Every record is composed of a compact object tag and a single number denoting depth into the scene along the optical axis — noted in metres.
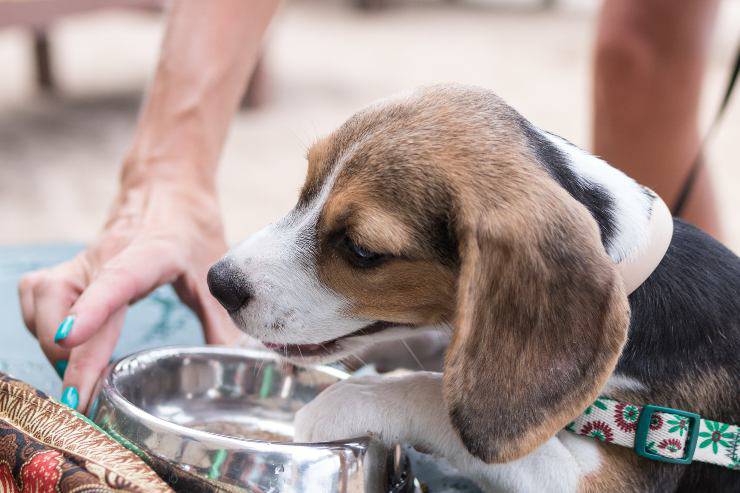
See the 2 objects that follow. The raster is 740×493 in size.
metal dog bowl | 0.71
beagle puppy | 0.70
